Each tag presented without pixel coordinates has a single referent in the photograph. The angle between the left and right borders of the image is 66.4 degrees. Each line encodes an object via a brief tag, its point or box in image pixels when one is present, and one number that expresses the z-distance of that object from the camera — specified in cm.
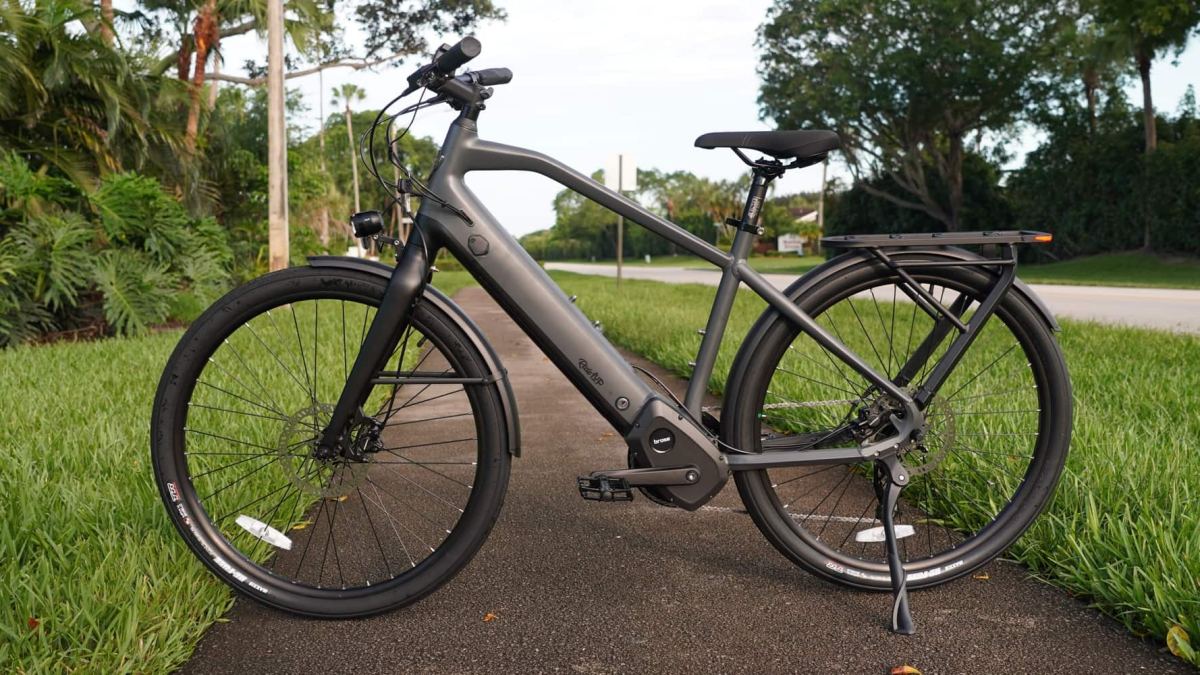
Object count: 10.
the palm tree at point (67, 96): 1038
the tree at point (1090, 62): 2709
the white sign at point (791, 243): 7519
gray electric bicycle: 266
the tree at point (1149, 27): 2452
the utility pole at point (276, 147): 1516
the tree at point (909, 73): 2903
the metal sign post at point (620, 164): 1678
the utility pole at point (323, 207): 4281
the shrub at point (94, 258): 891
